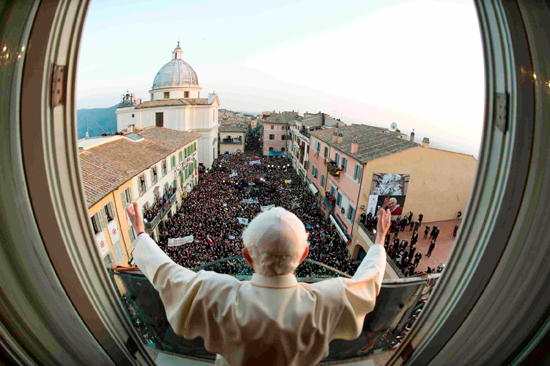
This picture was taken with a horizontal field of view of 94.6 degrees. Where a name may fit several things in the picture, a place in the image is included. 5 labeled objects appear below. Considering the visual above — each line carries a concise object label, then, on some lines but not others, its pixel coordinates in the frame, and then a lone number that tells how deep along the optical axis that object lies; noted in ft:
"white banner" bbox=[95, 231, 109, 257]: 27.68
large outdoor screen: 39.63
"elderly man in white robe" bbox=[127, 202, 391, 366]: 3.25
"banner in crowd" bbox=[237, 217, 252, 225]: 44.80
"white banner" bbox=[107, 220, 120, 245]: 30.33
